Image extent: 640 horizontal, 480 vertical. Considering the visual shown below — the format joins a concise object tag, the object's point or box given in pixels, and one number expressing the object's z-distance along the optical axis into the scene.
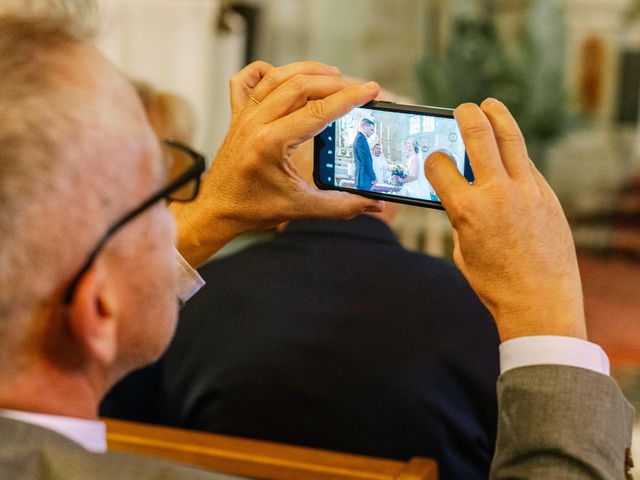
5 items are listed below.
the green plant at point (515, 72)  4.21
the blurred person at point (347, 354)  1.51
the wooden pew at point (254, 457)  1.23
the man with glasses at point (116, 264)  0.68
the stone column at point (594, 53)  4.26
